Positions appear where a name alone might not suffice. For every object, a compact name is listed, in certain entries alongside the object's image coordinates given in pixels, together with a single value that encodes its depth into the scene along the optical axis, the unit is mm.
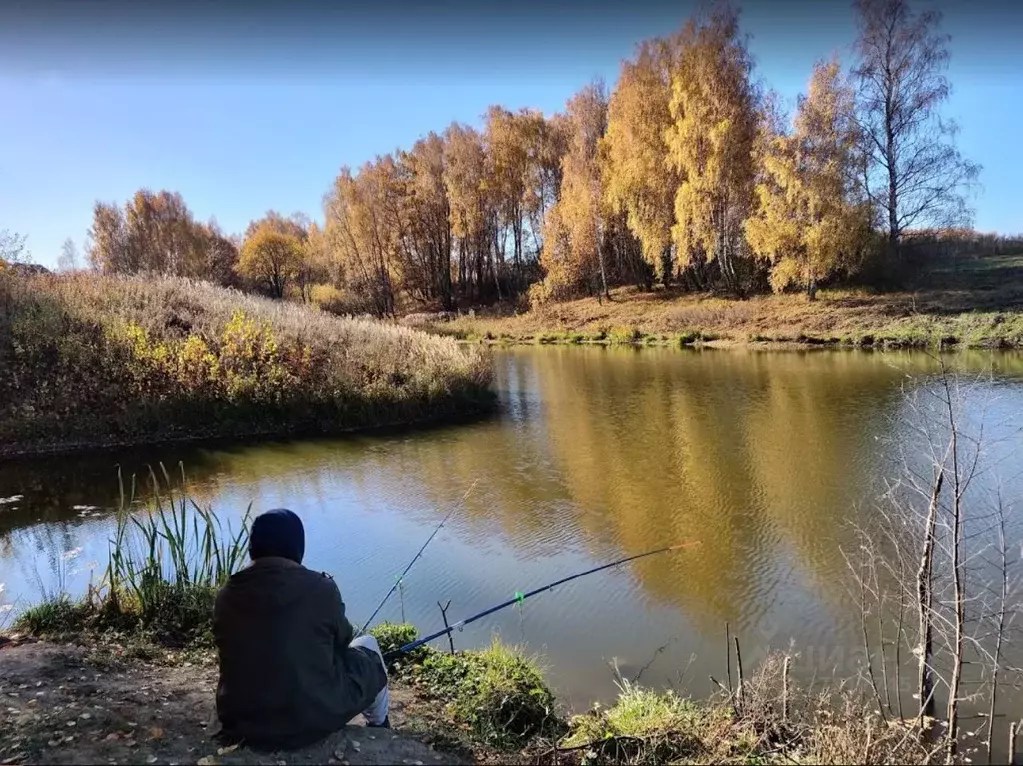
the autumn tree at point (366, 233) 43969
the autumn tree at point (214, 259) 54062
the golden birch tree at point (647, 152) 31609
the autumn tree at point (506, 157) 41469
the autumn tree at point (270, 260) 53344
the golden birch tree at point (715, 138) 28656
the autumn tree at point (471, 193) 41906
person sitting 2830
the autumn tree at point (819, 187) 25078
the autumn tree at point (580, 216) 35438
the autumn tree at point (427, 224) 44094
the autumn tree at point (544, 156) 41375
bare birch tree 25719
